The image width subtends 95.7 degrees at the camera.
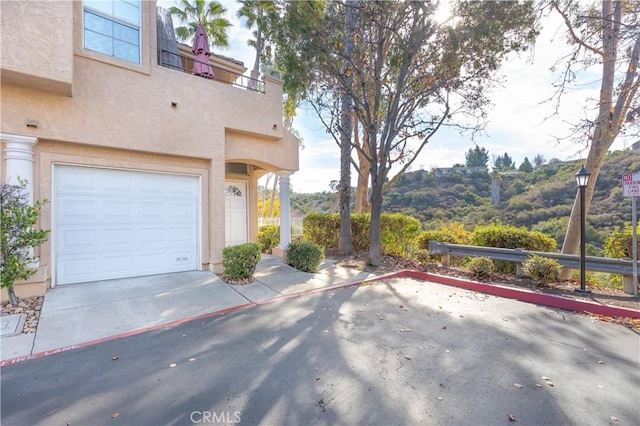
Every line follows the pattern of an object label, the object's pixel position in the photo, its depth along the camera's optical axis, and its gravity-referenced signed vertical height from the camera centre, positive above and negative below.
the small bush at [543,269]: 6.13 -1.26
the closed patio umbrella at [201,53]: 7.66 +4.24
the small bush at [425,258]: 8.30 -1.37
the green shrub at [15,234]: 4.34 -0.33
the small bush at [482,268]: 6.76 -1.34
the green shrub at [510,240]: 7.23 -0.75
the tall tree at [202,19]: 14.13 +9.58
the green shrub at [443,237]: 8.75 -0.80
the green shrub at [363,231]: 9.80 -0.71
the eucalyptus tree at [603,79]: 6.43 +3.19
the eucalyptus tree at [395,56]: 7.12 +4.14
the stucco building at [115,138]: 4.88 +1.56
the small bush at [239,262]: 6.34 -1.11
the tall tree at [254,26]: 13.20 +9.05
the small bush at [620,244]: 6.50 -0.79
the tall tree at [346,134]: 8.04 +2.48
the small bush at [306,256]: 7.65 -1.18
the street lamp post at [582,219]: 5.69 -0.18
